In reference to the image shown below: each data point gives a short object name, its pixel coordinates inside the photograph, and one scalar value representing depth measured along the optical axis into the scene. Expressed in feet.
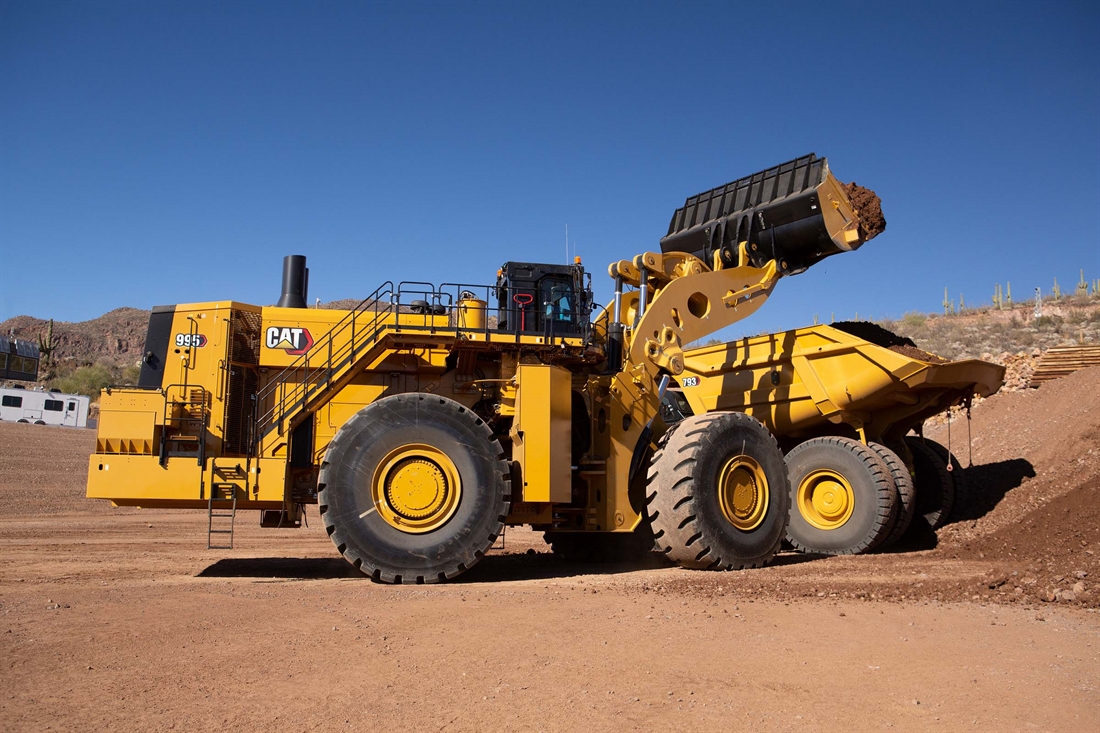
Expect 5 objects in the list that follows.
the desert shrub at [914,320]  143.53
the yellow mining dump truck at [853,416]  39.34
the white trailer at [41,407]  131.85
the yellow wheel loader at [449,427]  31.86
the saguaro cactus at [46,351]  211.00
